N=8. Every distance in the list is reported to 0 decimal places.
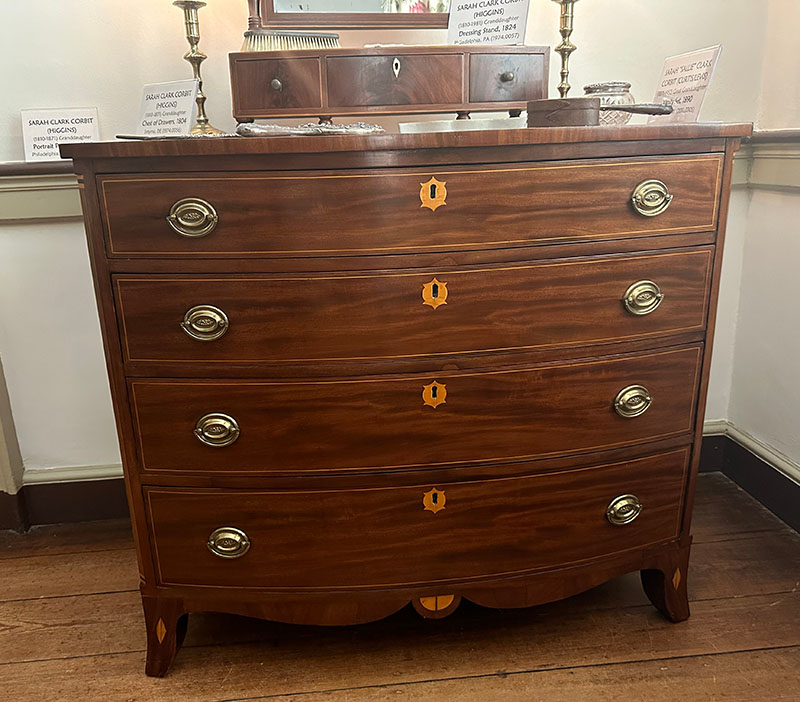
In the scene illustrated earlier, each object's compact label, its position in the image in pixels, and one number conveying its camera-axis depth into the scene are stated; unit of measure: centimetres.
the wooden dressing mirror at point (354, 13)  167
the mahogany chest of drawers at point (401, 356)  120
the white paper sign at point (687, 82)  137
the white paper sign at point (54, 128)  177
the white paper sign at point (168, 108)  148
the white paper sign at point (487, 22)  151
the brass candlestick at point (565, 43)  160
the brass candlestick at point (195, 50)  154
